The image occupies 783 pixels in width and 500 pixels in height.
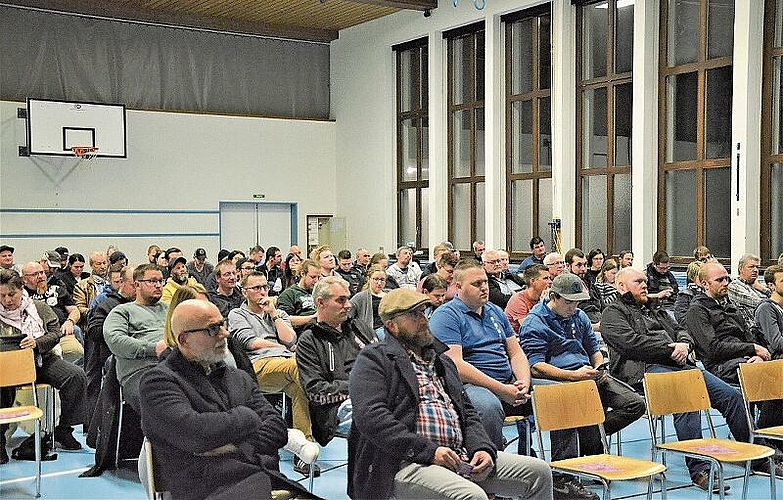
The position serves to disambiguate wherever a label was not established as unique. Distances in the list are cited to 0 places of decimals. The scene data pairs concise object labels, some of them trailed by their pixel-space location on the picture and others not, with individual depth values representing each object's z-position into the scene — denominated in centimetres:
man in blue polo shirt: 474
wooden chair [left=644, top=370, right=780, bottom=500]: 420
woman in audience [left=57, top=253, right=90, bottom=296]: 909
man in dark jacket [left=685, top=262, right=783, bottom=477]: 566
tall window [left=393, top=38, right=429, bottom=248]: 1595
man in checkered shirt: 347
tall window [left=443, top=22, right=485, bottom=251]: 1488
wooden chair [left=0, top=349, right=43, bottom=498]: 482
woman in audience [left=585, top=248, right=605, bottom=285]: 1044
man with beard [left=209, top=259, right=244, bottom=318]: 663
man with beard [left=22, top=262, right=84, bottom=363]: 670
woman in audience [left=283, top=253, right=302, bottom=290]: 1086
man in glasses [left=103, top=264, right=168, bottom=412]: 496
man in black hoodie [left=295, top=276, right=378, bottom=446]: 475
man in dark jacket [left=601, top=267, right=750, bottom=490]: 530
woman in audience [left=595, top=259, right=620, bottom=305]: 901
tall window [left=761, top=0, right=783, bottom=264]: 1037
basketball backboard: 1395
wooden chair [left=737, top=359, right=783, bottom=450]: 479
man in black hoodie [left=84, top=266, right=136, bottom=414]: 562
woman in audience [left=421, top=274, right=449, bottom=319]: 624
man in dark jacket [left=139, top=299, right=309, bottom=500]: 318
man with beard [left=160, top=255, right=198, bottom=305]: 636
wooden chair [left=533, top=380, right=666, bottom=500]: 384
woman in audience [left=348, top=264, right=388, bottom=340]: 705
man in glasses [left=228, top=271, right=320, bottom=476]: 520
